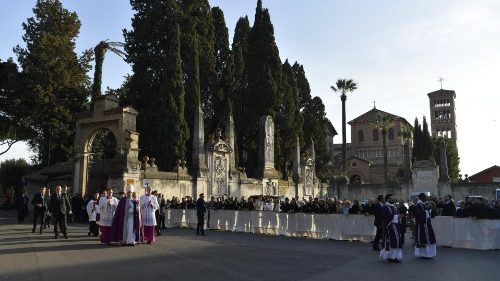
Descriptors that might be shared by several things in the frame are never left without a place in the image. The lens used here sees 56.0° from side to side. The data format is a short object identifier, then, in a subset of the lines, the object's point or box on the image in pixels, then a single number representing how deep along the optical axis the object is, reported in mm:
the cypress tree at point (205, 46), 34062
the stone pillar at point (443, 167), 39688
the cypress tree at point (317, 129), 47906
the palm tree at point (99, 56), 33812
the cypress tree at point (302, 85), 50656
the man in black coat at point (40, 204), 18188
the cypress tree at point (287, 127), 38875
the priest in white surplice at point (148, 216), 15656
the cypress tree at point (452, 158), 71625
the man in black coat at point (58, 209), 16188
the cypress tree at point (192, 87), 31531
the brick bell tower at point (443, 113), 92625
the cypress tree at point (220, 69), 34781
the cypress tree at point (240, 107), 37281
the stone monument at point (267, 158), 34062
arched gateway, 22922
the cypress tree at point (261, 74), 37531
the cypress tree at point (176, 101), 28750
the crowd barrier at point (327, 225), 16312
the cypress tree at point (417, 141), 68500
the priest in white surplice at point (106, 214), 15297
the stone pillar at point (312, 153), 42938
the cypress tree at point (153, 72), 28922
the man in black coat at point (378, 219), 13749
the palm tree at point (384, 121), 67381
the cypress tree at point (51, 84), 33531
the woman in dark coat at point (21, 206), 23016
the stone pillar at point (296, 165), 39206
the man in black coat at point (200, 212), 19062
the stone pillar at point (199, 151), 27828
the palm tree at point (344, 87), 57541
